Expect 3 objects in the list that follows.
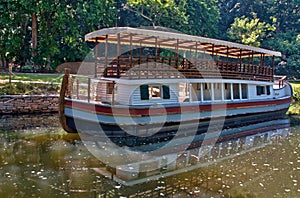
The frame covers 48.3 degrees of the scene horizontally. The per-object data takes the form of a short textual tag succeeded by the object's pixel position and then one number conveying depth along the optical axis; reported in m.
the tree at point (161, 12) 34.62
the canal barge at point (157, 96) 14.07
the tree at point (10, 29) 26.31
